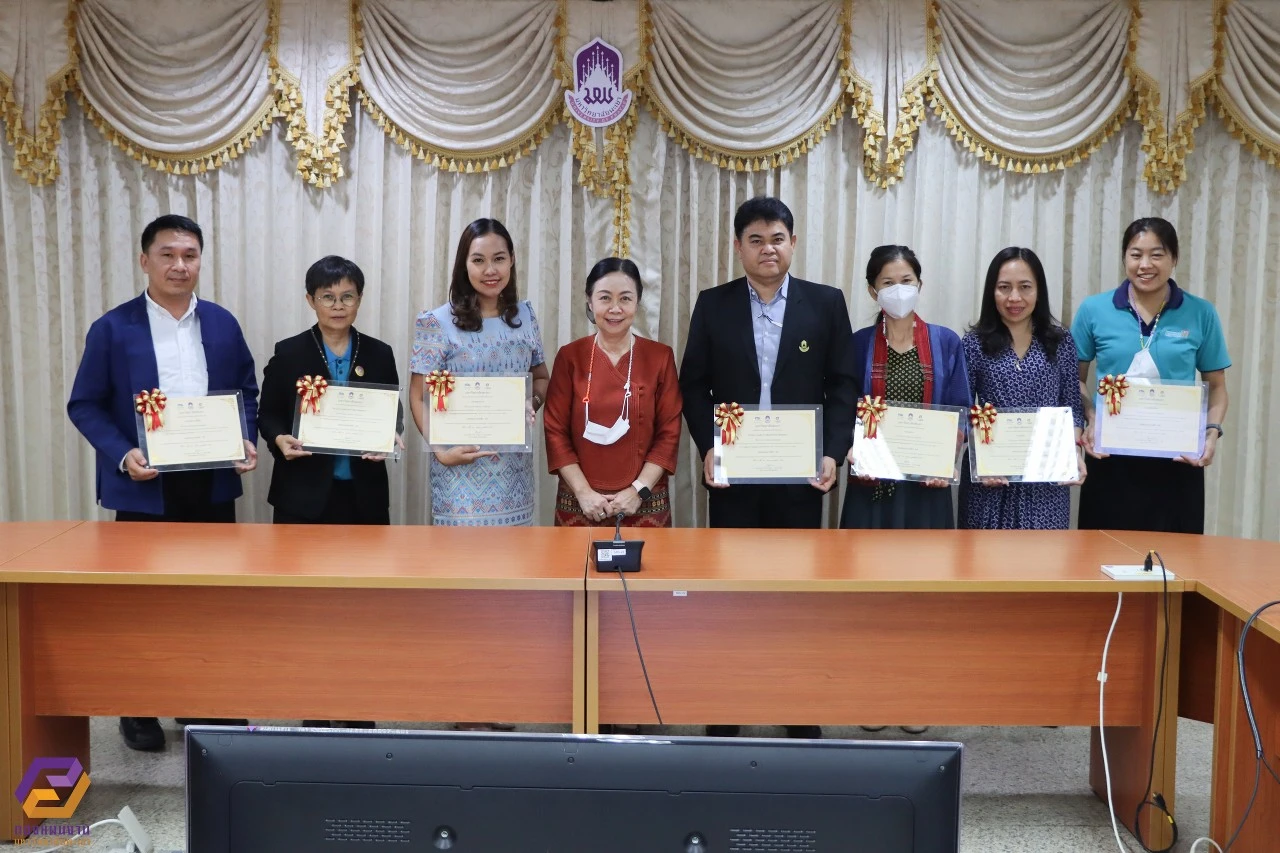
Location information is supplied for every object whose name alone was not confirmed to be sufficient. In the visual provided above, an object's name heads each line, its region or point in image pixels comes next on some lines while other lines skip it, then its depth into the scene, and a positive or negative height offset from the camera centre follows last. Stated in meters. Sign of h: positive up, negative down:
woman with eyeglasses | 3.18 -0.10
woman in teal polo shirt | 3.34 +0.09
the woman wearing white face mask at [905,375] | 3.24 +0.01
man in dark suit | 3.21 +0.07
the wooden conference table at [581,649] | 2.37 -0.63
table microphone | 2.30 -0.40
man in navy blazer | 3.11 +0.00
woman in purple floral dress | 3.24 +0.04
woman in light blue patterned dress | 3.19 +0.07
